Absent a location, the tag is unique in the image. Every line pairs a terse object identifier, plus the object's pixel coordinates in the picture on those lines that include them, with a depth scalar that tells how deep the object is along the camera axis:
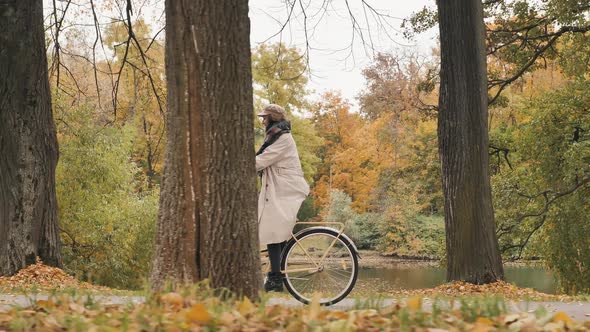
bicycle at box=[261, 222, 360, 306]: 7.19
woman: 7.21
